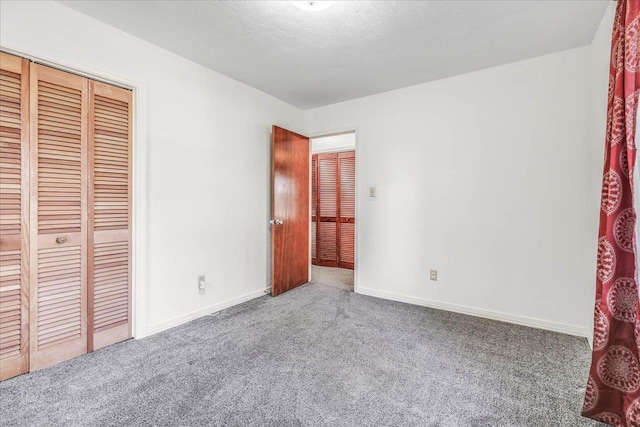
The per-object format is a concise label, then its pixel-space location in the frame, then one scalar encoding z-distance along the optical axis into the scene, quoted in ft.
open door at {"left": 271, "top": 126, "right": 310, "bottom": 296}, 11.39
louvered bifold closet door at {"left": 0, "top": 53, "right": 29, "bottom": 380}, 5.82
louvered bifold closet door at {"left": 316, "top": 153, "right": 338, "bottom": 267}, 16.79
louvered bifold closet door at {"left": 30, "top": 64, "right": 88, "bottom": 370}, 6.22
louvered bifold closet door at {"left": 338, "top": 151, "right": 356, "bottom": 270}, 16.24
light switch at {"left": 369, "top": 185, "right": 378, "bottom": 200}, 11.52
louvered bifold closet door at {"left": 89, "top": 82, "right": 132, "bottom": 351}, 7.08
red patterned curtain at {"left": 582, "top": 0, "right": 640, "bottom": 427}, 4.44
